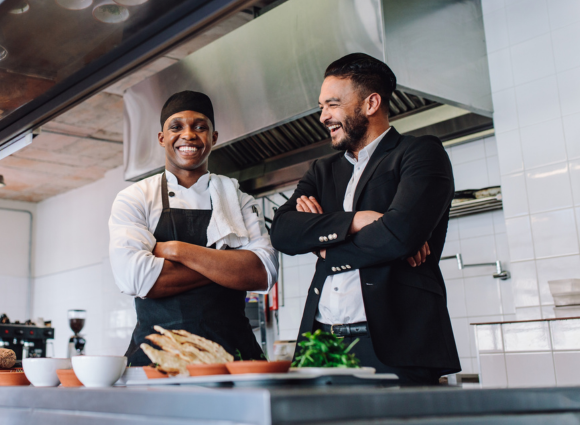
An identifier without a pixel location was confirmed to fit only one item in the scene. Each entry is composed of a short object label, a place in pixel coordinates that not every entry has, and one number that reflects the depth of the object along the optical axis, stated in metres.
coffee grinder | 5.37
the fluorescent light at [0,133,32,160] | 2.40
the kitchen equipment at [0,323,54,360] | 5.62
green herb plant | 0.86
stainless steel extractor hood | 2.96
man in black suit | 1.39
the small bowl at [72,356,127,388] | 0.94
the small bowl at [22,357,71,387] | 1.09
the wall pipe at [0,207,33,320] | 8.56
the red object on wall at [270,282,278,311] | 4.67
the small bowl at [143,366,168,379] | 0.96
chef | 1.67
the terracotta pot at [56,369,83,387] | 1.02
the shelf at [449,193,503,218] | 3.51
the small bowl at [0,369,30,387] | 1.17
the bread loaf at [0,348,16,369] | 1.32
